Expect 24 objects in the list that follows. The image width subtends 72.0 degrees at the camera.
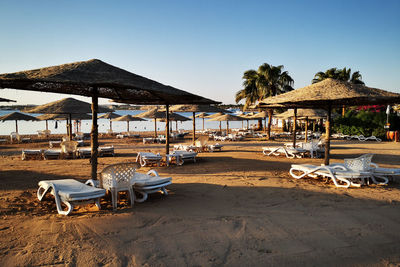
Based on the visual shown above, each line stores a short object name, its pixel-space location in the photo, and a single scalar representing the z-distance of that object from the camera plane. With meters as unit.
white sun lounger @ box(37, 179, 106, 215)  4.32
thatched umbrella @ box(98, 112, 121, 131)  26.83
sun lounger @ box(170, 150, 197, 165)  10.25
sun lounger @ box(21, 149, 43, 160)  11.65
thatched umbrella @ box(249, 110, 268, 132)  24.76
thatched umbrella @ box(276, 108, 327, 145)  15.66
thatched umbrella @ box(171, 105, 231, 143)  13.70
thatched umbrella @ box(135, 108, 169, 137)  18.00
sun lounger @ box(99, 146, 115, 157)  12.91
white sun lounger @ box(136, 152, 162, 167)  9.73
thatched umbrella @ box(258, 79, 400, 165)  6.86
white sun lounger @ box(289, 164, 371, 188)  6.37
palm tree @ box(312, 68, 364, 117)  31.80
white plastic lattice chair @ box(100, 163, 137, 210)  4.71
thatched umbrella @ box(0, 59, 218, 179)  4.59
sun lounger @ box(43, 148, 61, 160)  11.71
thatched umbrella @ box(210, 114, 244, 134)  20.89
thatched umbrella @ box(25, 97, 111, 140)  11.95
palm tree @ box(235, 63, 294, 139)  23.48
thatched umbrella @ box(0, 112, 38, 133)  19.75
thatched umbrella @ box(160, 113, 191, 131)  19.25
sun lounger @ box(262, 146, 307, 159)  11.89
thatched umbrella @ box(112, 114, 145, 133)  24.92
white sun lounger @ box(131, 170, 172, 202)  5.15
